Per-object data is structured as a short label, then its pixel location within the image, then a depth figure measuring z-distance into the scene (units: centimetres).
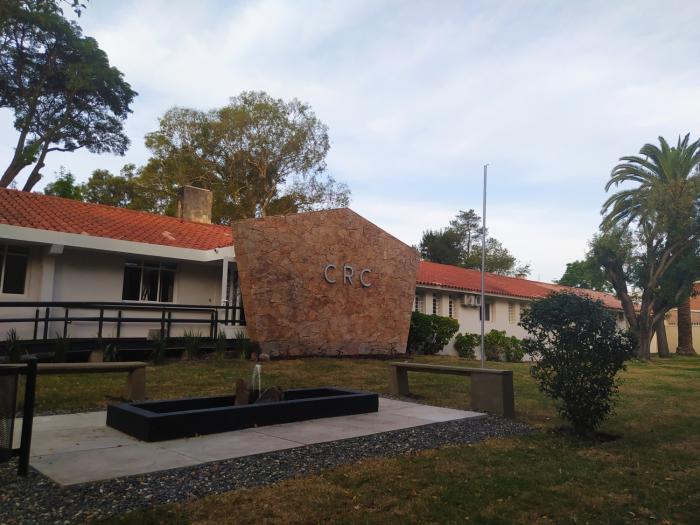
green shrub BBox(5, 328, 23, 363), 1137
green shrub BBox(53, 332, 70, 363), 1234
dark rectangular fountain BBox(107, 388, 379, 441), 625
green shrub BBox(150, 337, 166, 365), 1370
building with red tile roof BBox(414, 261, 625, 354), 2433
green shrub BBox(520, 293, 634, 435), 712
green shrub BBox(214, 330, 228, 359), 1492
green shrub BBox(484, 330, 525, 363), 2436
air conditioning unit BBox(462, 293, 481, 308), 2534
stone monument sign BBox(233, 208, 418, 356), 1513
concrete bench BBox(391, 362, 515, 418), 870
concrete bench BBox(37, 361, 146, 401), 783
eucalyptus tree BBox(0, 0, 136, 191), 2486
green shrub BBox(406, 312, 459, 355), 2184
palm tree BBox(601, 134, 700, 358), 2478
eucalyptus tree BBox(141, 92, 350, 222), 3338
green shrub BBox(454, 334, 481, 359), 2398
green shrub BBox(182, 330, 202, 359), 1461
